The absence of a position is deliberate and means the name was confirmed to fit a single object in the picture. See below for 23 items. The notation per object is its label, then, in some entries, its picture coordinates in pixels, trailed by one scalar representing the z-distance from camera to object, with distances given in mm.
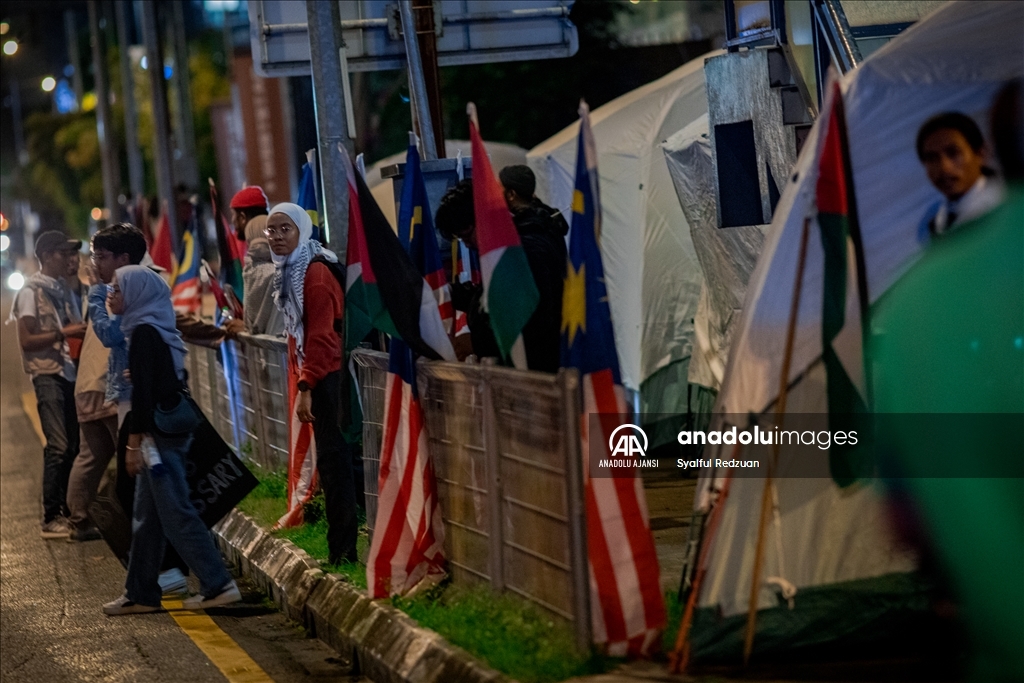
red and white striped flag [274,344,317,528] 18391
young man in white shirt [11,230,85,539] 22172
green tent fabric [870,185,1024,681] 10719
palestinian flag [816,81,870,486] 11070
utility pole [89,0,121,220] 58531
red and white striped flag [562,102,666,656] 11297
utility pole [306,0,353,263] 19203
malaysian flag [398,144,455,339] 14211
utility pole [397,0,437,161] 18922
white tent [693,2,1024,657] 11203
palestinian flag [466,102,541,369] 12812
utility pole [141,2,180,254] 45531
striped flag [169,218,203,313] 30500
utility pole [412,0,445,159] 20062
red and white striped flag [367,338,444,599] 13898
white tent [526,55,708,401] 25125
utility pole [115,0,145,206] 55281
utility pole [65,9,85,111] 92062
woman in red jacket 15977
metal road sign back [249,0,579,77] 20578
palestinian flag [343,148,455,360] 13758
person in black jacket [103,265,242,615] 15859
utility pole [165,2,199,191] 56159
